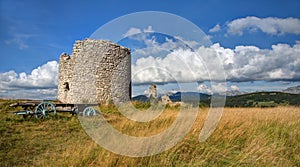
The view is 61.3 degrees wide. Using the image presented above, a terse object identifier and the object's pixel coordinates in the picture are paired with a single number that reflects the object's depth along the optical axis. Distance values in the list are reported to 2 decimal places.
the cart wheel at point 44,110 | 10.62
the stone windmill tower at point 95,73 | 16.61
